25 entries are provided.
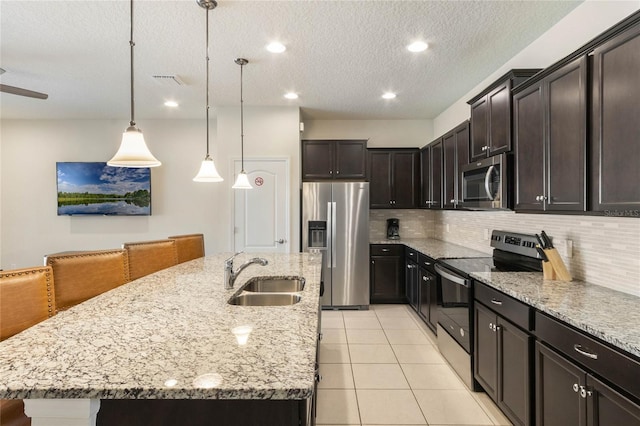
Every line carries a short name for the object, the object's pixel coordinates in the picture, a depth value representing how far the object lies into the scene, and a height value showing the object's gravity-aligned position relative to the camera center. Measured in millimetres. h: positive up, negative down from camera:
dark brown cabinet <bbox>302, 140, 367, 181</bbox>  4859 +753
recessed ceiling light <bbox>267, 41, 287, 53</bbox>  2807 +1405
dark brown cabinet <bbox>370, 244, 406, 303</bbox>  4766 -846
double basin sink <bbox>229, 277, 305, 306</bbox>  1973 -507
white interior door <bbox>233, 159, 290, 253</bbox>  4594 +25
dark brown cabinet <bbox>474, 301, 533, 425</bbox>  1838 -942
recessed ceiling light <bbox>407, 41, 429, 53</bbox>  2793 +1404
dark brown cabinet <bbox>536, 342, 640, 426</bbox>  1247 -786
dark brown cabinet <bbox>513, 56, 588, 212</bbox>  1782 +422
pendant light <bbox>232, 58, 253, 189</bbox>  3039 +283
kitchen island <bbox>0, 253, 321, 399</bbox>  888 -460
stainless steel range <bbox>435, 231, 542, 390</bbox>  2555 -618
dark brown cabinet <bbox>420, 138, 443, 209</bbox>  4199 +489
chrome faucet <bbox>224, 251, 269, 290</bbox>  1941 -373
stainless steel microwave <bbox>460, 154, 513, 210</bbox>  2455 +229
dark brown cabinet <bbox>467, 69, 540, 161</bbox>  2432 +761
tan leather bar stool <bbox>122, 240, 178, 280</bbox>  2639 -372
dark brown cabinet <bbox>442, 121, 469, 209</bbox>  3383 +548
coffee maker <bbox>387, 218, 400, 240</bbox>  5141 -268
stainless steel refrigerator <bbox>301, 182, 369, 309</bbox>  4555 -319
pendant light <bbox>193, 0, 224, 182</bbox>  2552 +296
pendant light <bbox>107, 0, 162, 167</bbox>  1651 +306
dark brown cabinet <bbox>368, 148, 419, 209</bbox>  5008 +547
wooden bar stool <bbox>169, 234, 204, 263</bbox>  3391 -367
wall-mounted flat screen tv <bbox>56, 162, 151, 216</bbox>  5266 +347
